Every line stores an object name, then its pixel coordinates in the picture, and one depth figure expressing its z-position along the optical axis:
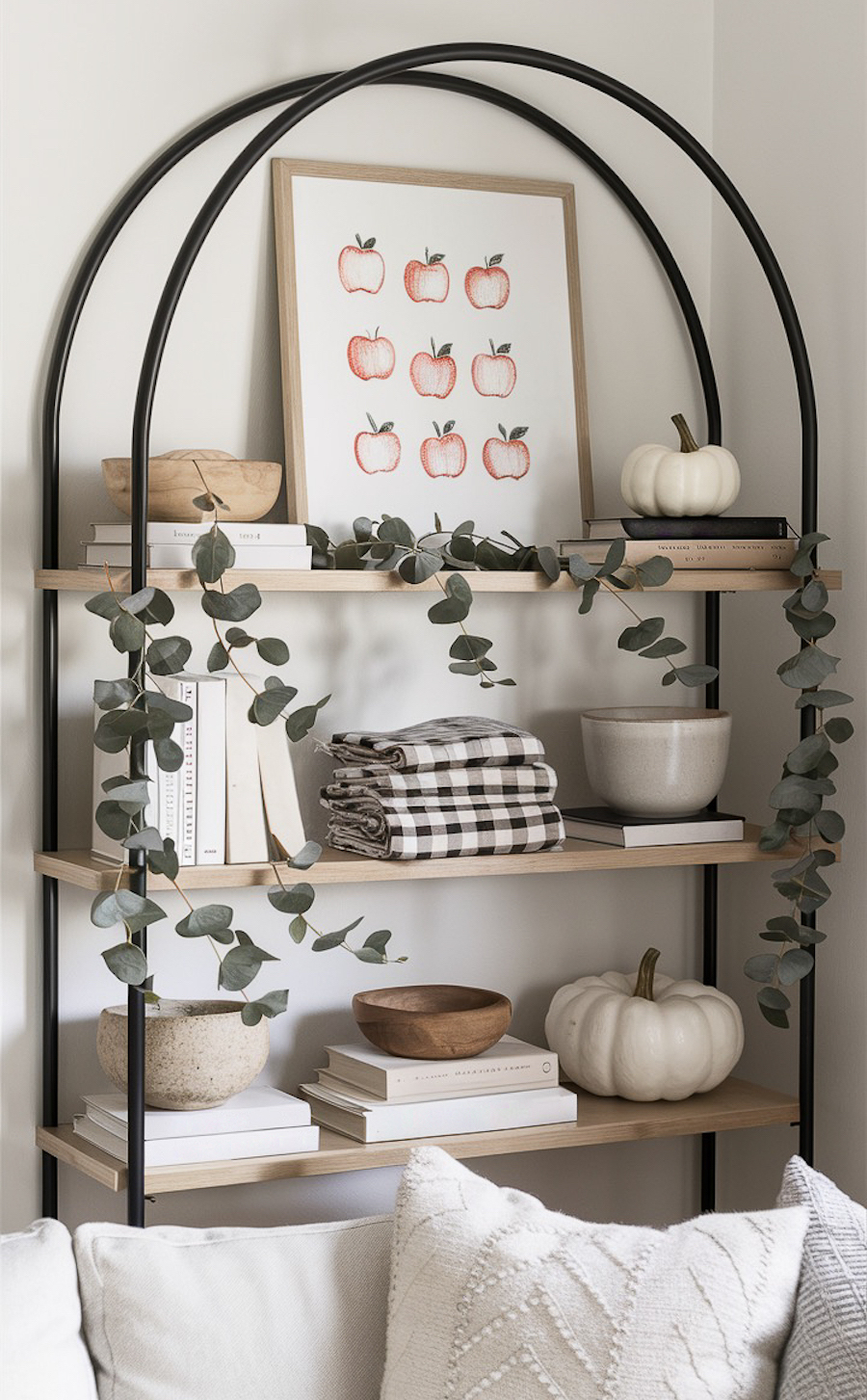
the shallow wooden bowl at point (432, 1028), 3.27
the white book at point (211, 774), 3.17
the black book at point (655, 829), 3.37
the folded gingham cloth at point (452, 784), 3.28
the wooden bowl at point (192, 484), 3.17
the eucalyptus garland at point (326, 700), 3.05
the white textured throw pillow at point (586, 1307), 2.82
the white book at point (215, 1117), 3.15
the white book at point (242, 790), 3.19
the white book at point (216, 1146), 3.14
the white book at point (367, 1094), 3.25
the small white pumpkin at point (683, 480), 3.38
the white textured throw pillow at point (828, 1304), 2.78
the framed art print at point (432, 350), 3.41
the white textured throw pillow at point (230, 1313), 2.89
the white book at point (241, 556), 3.15
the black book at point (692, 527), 3.34
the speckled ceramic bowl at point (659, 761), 3.40
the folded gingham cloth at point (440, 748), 3.30
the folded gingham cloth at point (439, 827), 3.25
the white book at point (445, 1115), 3.22
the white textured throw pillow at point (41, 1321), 2.82
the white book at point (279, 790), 3.21
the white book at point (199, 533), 3.15
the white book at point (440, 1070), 3.25
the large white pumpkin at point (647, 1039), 3.36
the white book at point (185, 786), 3.16
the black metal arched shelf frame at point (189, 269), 3.09
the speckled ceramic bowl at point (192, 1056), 3.15
